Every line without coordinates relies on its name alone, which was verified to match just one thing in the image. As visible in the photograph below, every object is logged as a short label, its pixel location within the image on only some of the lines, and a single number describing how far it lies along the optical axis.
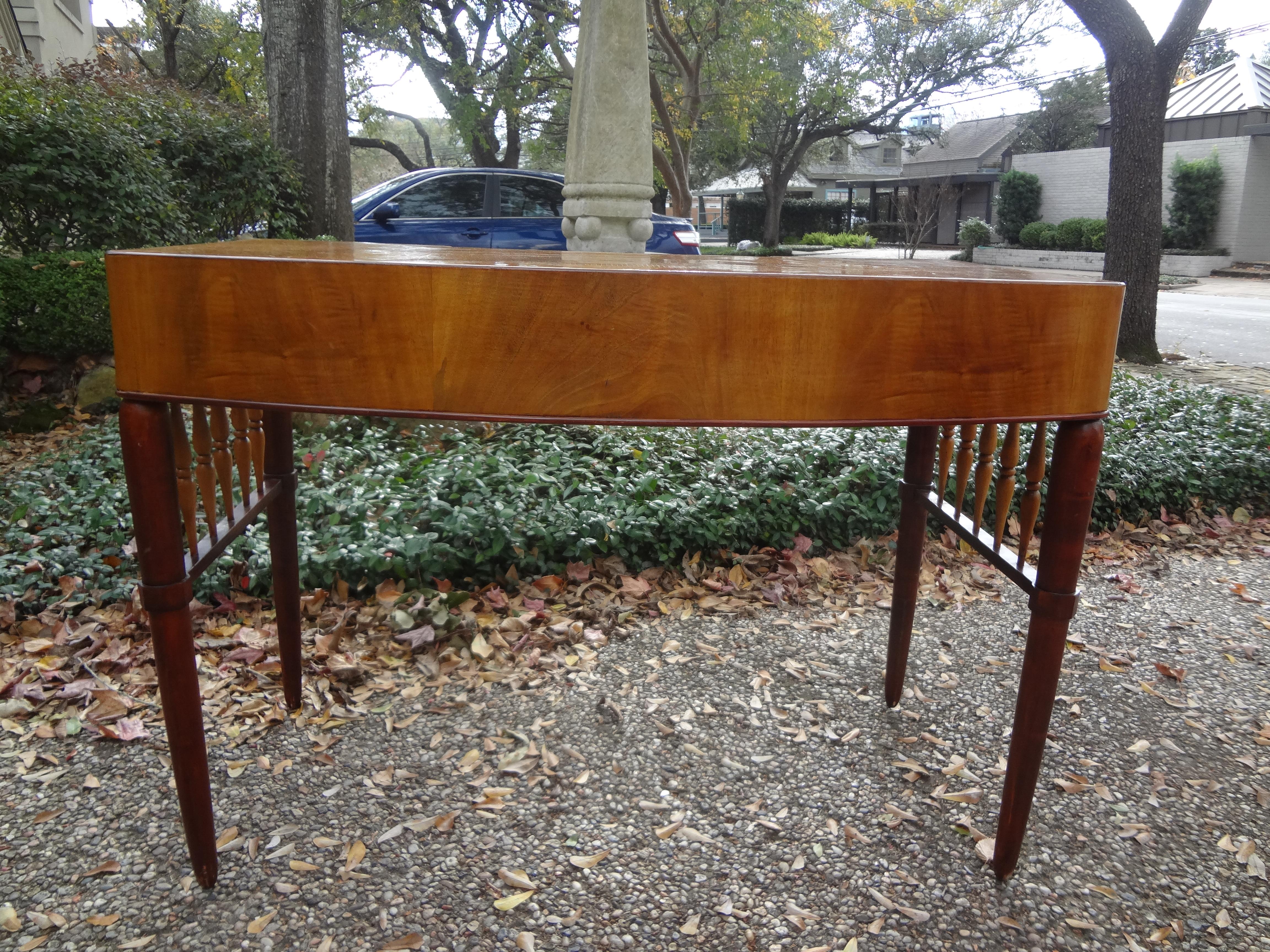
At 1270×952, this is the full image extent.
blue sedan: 7.49
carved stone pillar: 3.93
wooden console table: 1.05
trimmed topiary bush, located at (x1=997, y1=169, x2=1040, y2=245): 23.95
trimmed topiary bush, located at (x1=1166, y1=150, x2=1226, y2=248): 19.59
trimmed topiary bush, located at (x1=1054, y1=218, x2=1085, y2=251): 20.66
